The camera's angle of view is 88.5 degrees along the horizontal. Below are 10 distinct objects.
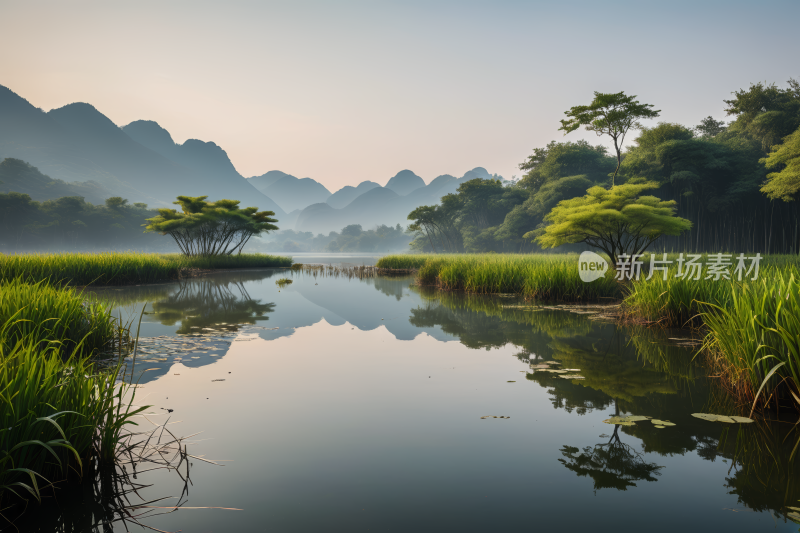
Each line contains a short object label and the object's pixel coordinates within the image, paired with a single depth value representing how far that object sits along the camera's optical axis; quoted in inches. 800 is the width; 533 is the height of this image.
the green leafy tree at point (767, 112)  1080.2
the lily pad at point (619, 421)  125.1
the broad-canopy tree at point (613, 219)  476.1
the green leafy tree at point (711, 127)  1619.1
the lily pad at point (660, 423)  123.7
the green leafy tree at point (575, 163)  1704.0
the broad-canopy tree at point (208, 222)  1006.4
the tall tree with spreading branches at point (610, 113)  959.6
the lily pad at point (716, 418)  124.5
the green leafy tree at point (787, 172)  822.8
